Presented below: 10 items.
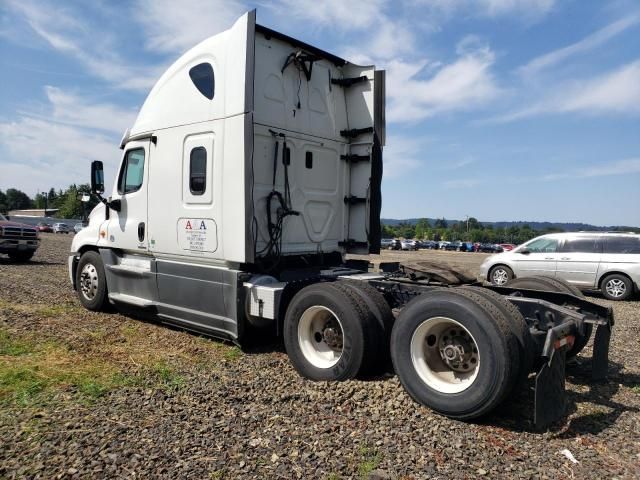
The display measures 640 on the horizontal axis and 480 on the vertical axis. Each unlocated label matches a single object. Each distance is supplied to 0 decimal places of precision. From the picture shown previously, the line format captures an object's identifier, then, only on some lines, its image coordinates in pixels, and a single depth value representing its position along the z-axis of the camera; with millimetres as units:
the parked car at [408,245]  59031
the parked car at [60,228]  58562
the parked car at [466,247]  62897
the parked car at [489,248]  60594
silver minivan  12086
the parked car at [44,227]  61109
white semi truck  4070
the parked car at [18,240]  15383
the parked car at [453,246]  65125
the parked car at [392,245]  57656
